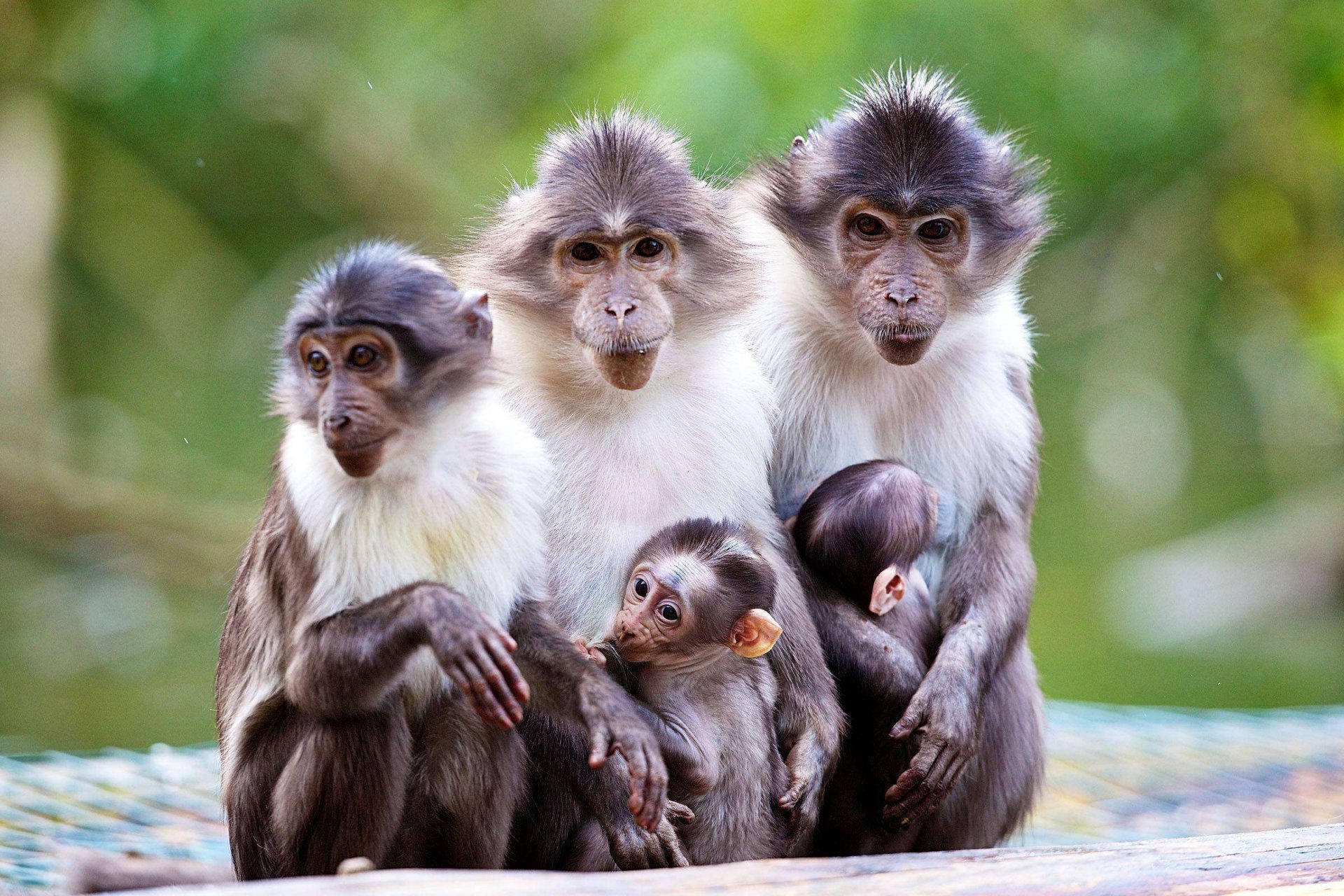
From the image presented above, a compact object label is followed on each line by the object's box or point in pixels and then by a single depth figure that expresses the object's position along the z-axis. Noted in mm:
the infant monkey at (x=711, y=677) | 8664
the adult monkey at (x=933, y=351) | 10148
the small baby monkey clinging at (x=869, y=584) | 9609
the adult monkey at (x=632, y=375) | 9211
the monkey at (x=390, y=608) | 7598
